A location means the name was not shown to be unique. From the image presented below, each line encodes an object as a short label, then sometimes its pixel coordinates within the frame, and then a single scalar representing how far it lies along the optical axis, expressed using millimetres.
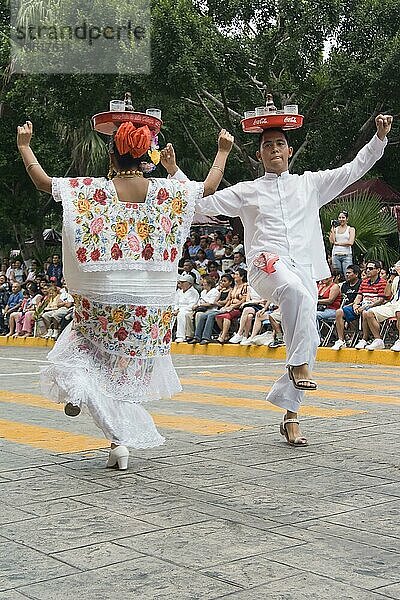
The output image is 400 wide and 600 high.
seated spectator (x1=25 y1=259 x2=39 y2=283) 23162
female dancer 4988
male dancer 5797
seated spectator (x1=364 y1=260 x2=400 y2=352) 13508
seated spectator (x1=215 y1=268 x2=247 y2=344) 15883
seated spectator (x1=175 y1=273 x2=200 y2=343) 16859
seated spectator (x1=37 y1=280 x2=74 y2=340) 19838
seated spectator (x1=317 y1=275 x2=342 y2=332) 14445
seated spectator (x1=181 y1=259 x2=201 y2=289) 17750
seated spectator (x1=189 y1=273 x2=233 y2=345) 16328
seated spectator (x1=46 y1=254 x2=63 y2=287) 22391
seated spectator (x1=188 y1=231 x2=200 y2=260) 21130
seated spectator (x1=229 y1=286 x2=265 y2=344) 15328
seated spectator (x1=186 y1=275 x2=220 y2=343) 16422
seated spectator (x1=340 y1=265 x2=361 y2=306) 14445
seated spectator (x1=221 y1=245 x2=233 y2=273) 18470
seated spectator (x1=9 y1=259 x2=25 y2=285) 24352
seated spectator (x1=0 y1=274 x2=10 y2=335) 23000
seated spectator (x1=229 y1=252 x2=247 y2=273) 17397
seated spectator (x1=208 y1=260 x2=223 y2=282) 17528
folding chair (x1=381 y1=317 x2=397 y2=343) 13961
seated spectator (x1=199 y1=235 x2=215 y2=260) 20375
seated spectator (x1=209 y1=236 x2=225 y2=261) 19953
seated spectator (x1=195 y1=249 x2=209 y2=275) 18480
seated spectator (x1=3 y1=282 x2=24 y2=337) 22062
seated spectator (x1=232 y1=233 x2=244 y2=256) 18906
